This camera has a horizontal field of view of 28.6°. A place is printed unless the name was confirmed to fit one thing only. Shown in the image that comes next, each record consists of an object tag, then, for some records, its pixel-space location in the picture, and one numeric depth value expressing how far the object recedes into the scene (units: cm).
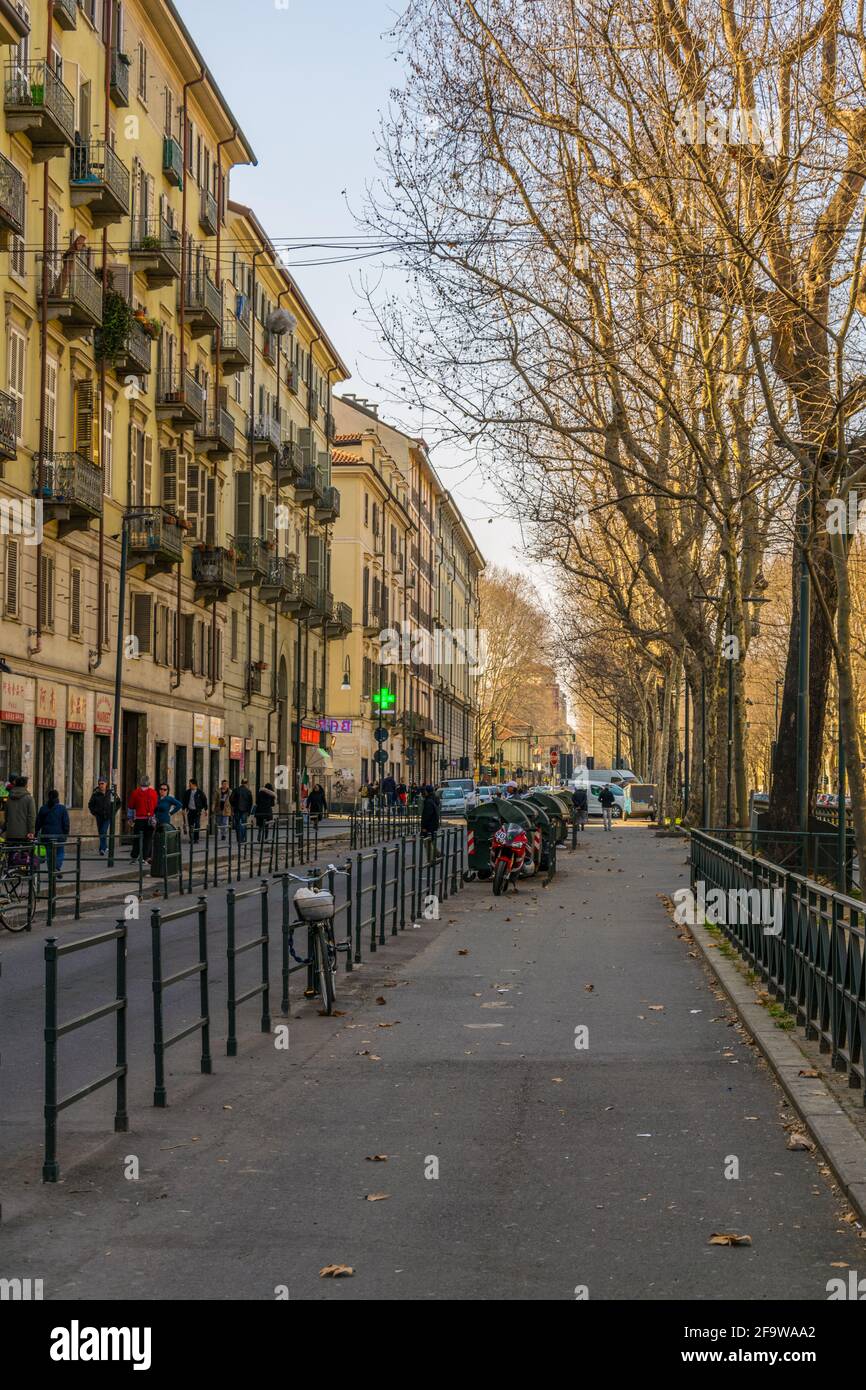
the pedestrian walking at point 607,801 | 5378
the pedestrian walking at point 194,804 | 4294
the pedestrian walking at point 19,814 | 2264
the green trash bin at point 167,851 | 2508
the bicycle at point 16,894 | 1980
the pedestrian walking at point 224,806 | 5088
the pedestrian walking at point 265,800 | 4497
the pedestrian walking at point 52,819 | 2775
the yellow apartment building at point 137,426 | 3344
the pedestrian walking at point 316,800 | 5284
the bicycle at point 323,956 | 1260
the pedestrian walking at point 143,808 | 3234
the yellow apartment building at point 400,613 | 7706
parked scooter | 2550
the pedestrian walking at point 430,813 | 3222
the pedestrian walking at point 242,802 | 4201
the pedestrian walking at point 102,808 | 3557
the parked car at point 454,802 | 6506
